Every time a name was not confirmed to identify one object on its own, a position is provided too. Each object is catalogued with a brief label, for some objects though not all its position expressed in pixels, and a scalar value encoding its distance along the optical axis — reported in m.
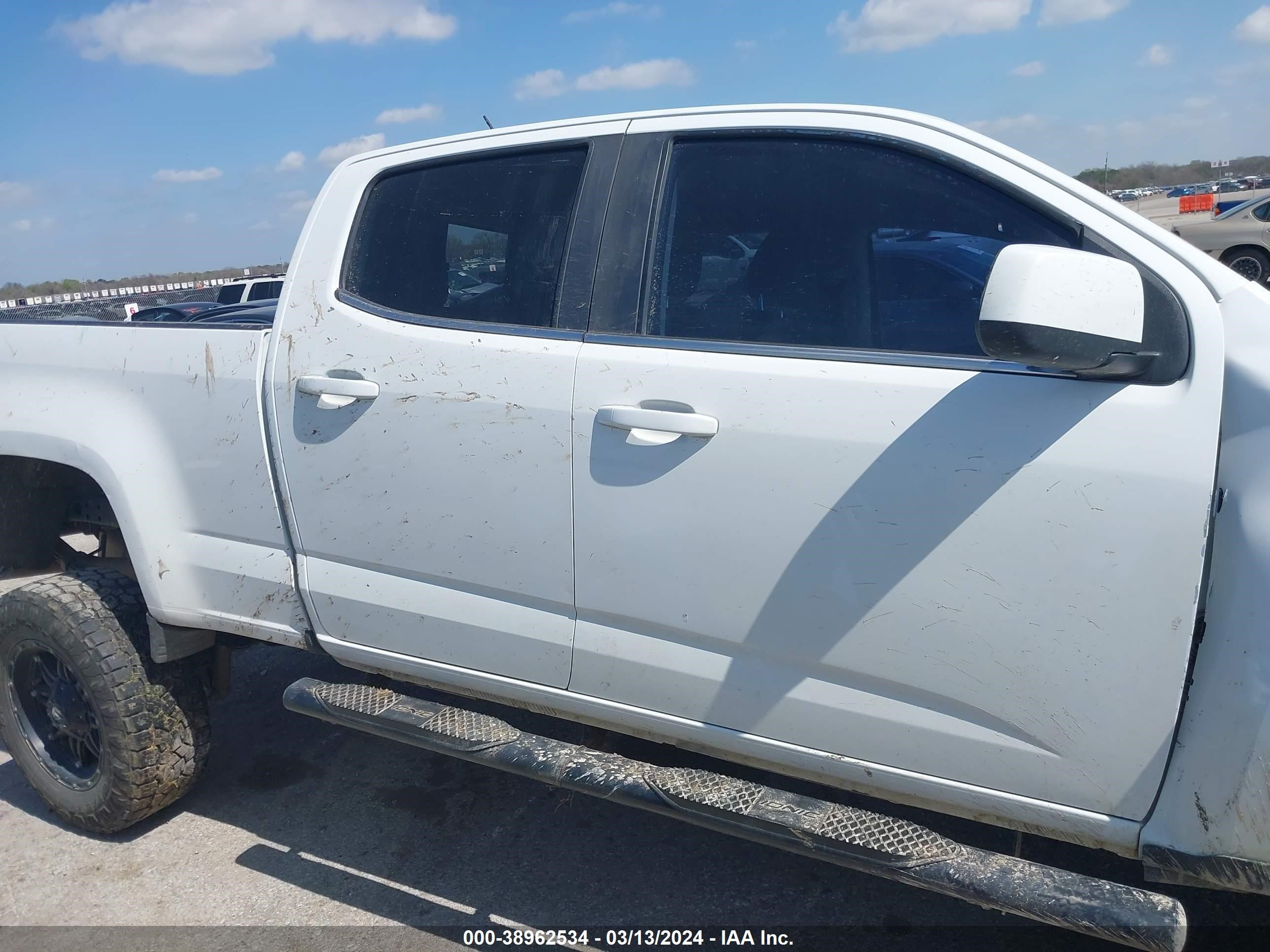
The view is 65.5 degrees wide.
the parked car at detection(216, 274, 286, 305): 16.28
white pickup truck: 1.79
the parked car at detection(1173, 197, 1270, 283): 14.91
